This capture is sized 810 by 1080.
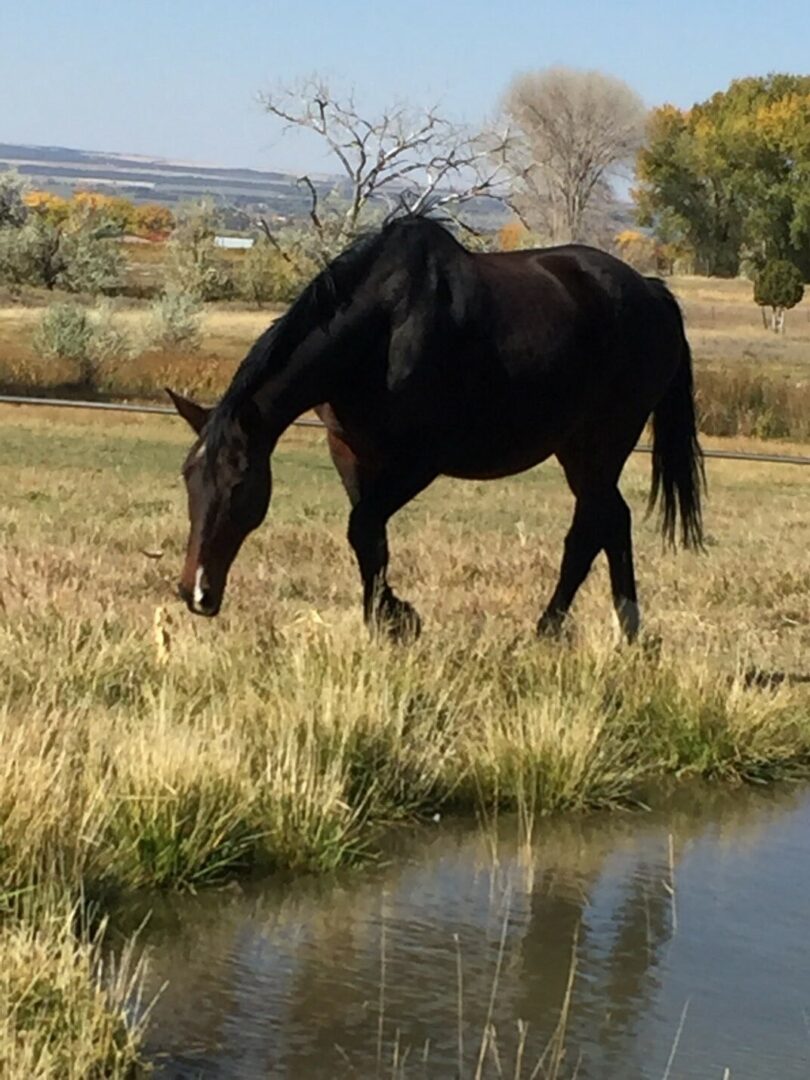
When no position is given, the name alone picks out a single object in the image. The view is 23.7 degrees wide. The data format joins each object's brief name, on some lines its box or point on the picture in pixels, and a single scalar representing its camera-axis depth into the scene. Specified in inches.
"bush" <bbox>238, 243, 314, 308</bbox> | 2736.2
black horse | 307.0
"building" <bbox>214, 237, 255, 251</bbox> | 3758.6
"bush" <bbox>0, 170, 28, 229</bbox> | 2815.0
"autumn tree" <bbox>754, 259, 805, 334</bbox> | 2647.6
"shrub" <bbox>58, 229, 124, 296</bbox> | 2608.3
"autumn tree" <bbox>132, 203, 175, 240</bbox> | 5873.5
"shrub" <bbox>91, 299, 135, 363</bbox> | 1498.5
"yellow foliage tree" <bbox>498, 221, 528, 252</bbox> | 3982.8
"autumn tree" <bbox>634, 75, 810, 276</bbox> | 3503.9
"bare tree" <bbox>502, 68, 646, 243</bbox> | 3420.3
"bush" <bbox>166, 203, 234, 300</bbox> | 2758.4
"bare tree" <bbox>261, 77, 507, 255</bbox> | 1963.6
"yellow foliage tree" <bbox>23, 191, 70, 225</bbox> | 3171.8
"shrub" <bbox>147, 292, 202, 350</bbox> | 1745.8
